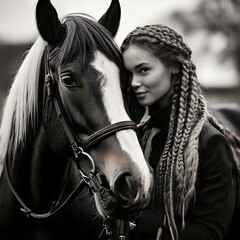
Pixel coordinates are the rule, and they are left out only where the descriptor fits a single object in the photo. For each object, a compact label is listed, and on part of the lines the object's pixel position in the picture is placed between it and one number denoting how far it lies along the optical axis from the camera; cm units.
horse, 213
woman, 236
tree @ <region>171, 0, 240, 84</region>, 1808
